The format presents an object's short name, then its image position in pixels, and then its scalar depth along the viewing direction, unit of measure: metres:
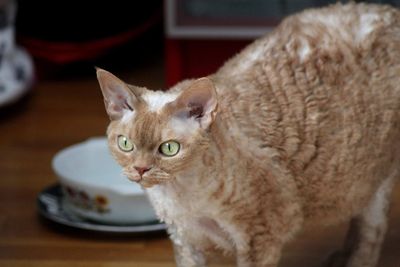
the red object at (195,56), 3.43
